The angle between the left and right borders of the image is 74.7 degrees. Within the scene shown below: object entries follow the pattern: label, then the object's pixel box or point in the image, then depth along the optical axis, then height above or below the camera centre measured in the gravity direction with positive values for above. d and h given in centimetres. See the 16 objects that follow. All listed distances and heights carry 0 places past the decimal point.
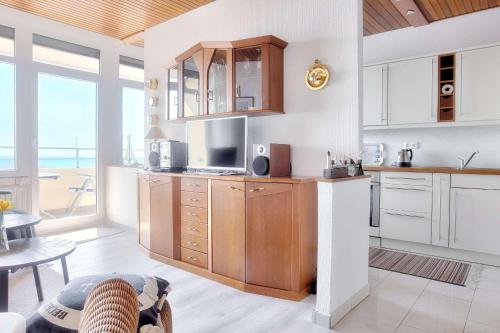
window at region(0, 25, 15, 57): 390 +142
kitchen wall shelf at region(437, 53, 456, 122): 367 +83
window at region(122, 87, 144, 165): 517 +54
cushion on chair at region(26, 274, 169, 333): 118 -57
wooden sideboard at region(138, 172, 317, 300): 240 -58
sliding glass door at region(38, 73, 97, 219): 437 +17
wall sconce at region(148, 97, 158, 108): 418 +73
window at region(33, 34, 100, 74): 424 +143
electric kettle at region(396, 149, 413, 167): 396 +1
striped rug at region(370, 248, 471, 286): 291 -104
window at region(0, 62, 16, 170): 395 +51
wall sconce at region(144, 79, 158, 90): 416 +96
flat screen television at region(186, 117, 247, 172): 294 +15
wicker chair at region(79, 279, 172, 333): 71 -35
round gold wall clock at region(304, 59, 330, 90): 263 +68
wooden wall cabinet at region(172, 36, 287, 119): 276 +74
